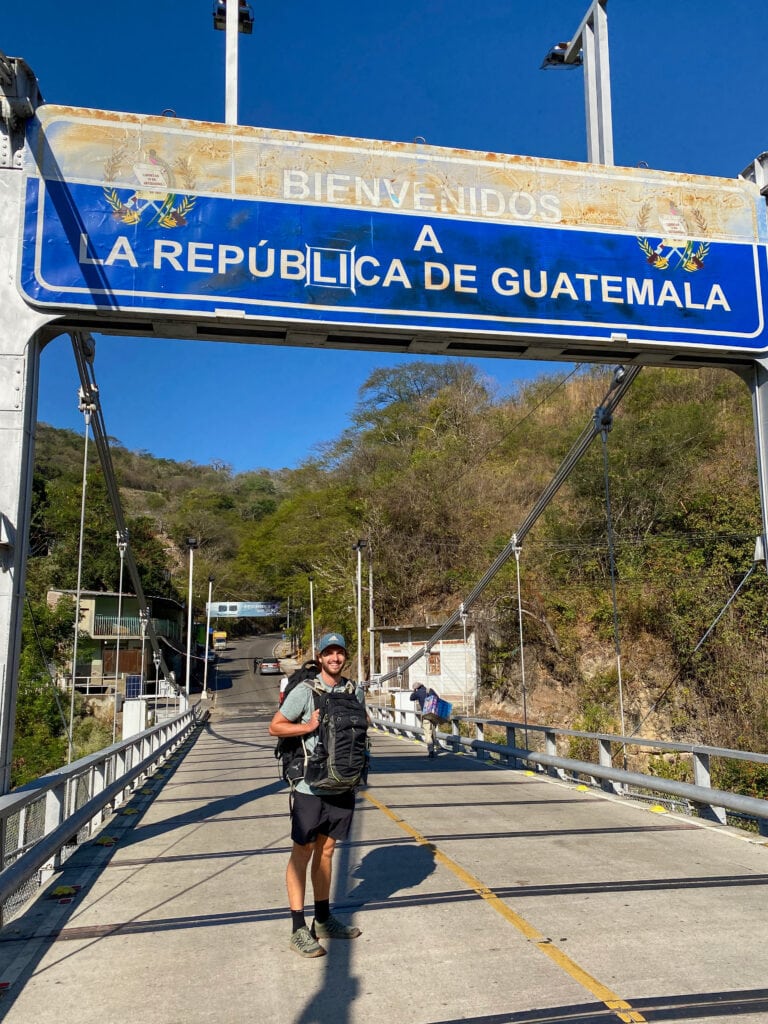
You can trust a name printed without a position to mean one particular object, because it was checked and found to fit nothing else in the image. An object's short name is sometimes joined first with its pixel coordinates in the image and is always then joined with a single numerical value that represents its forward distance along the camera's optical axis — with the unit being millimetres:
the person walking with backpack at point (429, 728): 16703
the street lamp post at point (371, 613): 39719
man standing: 4723
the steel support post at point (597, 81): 9961
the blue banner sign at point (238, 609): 69688
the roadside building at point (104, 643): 48062
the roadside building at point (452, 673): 33469
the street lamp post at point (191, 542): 40312
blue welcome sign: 8133
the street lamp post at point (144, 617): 20566
